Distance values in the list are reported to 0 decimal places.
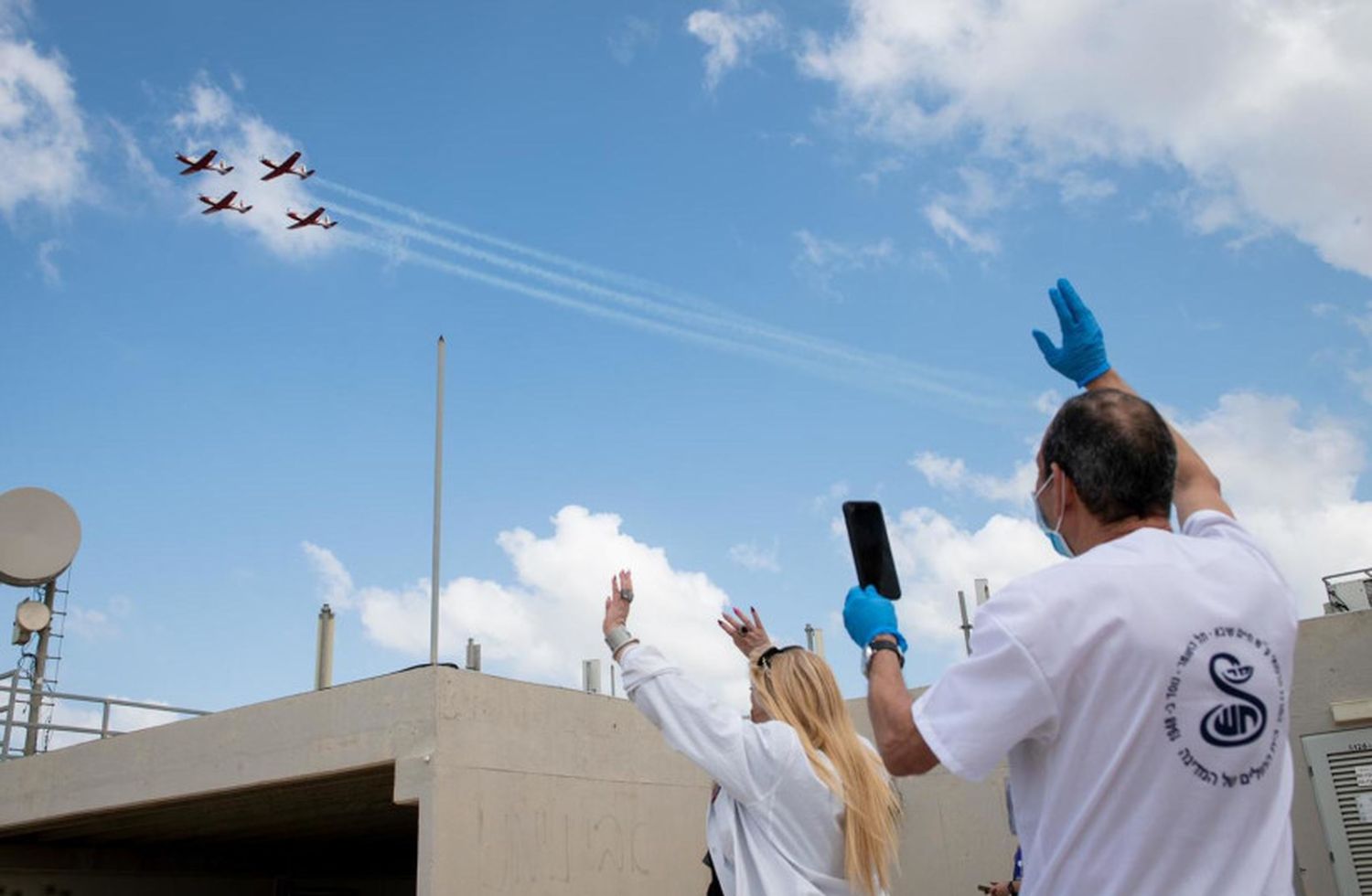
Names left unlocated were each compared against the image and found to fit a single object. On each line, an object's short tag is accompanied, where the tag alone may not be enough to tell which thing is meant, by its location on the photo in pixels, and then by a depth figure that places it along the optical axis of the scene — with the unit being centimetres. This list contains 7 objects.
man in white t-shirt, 165
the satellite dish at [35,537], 1381
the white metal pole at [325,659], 1115
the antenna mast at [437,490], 898
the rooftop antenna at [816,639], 1413
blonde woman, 312
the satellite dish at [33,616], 1462
